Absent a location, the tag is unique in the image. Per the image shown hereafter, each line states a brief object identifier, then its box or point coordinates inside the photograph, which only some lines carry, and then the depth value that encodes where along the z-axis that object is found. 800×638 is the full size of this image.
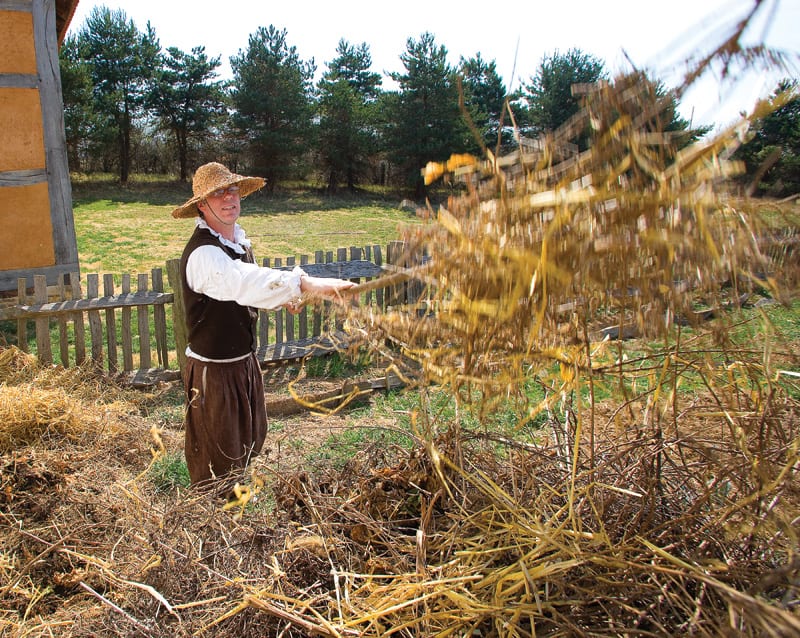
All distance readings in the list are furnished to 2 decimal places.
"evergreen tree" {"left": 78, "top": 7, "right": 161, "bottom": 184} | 25.53
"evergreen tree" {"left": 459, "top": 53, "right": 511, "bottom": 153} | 32.75
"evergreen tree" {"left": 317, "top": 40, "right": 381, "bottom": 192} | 29.52
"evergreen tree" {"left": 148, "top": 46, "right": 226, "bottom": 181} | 26.94
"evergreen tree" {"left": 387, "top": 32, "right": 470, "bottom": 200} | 28.86
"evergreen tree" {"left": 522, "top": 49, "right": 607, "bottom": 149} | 26.23
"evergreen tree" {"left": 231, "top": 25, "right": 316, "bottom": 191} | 27.58
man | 2.88
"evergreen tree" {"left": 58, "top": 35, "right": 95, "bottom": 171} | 21.44
